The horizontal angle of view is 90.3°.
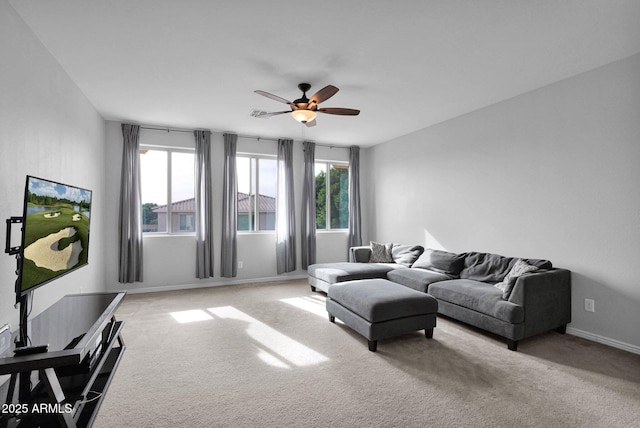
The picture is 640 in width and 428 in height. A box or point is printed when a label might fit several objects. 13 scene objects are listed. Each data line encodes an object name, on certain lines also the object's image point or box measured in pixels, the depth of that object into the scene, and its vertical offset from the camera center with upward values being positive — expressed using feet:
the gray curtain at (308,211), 21.04 +0.98
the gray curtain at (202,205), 18.29 +1.27
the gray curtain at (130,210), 16.72 +0.96
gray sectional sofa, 10.19 -2.41
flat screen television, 5.94 -0.03
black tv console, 5.23 -2.82
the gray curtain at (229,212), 18.83 +0.88
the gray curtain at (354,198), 22.76 +1.94
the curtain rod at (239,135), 17.59 +5.58
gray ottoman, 10.04 -2.84
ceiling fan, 10.79 +4.37
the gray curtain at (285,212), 20.43 +0.90
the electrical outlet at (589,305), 10.82 -2.85
